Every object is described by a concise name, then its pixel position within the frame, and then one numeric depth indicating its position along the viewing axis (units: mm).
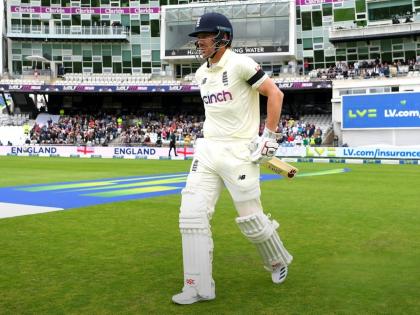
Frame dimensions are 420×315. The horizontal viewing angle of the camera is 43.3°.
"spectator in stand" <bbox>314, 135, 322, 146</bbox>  34781
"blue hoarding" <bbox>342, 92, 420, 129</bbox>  30500
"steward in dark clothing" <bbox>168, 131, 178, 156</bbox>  31772
